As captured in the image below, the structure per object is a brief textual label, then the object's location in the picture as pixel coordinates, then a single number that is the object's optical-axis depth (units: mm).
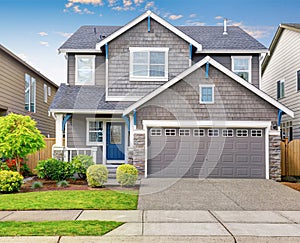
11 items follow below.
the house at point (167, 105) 15328
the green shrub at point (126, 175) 12695
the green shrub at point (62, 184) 13102
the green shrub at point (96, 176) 12562
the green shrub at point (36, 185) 12800
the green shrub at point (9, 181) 11727
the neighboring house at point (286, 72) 20094
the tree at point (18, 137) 13703
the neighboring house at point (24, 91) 19516
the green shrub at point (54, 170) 14328
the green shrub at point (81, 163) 14602
